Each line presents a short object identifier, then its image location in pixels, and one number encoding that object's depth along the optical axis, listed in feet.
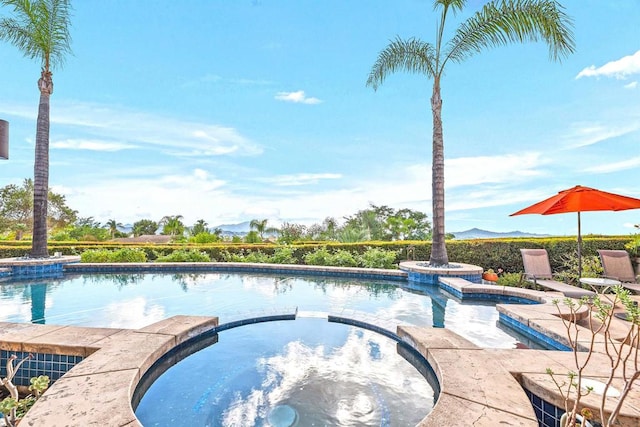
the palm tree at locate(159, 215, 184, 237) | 101.21
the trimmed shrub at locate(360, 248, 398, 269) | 34.06
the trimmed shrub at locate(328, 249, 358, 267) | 35.12
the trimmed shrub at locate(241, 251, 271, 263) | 38.45
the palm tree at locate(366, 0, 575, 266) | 26.23
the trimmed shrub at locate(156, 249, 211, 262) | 38.40
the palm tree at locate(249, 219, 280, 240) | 83.05
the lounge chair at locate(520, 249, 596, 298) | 23.31
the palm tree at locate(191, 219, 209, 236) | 89.78
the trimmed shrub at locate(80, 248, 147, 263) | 36.52
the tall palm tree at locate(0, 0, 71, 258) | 34.30
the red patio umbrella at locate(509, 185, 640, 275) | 20.77
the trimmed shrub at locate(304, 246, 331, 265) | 36.98
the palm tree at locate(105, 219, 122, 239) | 129.94
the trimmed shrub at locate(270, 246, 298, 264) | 38.58
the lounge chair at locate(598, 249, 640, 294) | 23.65
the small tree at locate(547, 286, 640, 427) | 5.00
